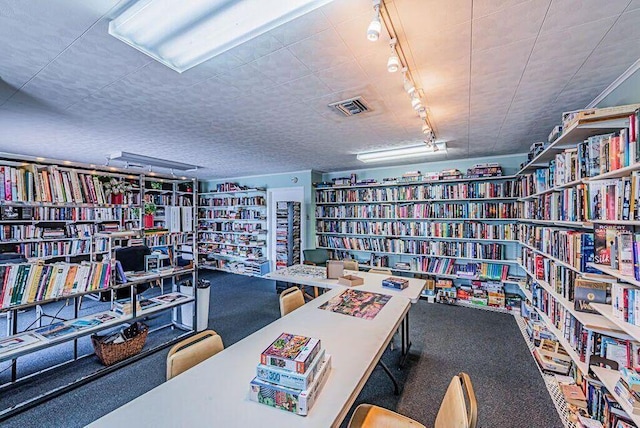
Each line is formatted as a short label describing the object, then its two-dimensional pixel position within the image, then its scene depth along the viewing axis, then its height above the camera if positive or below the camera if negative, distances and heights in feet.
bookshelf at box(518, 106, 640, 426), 5.07 -0.08
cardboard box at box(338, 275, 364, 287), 9.52 -2.30
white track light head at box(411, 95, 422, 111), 6.83 +2.86
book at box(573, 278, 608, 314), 5.94 -1.74
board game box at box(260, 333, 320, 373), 3.71 -1.98
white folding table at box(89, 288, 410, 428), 3.39 -2.51
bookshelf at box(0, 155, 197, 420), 6.93 -1.64
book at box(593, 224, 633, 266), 5.50 -0.50
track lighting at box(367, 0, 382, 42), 3.93 +2.69
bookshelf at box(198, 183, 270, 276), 21.83 -1.26
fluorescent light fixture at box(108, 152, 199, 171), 12.45 +2.64
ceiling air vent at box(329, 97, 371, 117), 7.86 +3.25
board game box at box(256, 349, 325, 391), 3.62 -2.17
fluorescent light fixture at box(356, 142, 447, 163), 12.66 +3.05
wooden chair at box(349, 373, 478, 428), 3.45 -2.89
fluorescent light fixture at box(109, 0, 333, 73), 4.11 +3.18
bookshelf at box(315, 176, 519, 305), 14.56 -0.64
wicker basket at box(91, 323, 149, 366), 8.92 -4.47
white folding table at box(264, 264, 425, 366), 8.89 -2.45
